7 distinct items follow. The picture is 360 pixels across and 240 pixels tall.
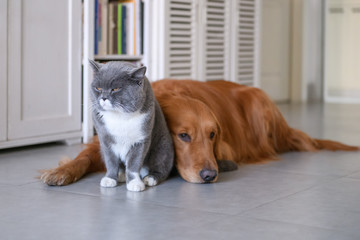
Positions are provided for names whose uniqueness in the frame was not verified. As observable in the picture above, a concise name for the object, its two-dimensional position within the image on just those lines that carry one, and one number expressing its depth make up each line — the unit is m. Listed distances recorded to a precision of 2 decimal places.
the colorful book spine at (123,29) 3.96
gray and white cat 2.17
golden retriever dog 2.45
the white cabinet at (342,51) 7.06
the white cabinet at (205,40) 4.01
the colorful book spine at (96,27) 3.78
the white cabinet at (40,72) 3.20
